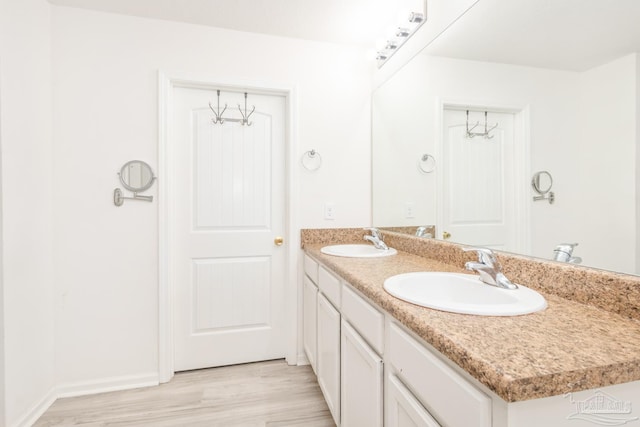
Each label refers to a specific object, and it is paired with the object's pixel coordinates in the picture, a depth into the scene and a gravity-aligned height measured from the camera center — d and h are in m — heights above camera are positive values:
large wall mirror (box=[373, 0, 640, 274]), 0.85 +0.32
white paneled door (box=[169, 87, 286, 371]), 2.06 -0.12
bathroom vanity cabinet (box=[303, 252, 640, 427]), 0.55 -0.41
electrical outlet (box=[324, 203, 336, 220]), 2.22 +0.02
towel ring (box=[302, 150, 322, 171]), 2.17 +0.38
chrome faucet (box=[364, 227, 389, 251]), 1.88 -0.17
